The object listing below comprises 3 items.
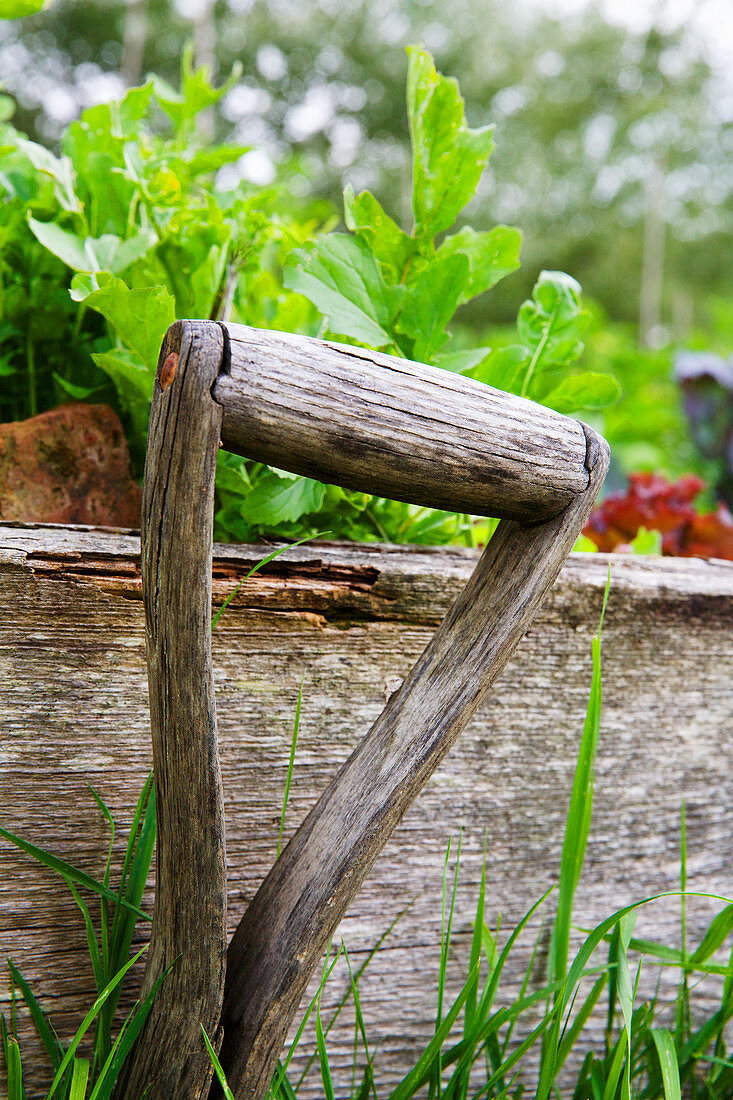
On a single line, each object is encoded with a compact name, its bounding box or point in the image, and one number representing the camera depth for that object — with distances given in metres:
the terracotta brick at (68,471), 0.53
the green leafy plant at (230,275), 0.51
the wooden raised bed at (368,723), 0.45
